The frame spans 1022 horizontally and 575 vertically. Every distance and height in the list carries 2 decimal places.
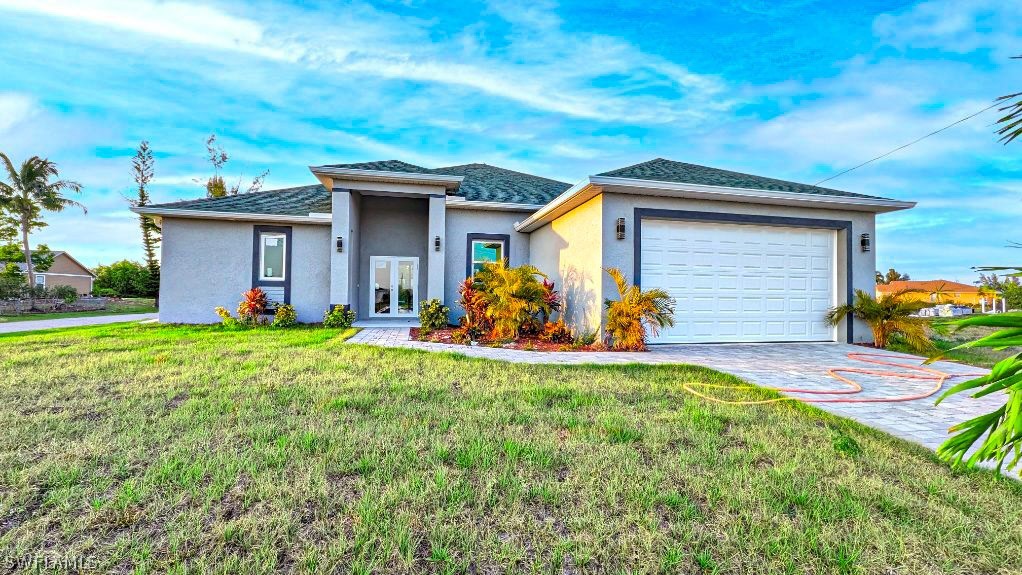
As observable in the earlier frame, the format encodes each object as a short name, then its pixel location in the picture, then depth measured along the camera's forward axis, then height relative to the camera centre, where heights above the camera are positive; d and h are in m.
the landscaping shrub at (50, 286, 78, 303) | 19.30 -0.19
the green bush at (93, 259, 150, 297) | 25.00 +0.57
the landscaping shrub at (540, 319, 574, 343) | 8.59 -0.81
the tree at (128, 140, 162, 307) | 23.95 +5.76
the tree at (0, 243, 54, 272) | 27.30 +2.22
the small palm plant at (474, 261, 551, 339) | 8.49 -0.10
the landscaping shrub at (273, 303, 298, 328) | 10.55 -0.63
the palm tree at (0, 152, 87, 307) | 21.22 +4.98
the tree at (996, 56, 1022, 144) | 0.99 +0.43
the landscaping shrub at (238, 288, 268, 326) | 10.68 -0.39
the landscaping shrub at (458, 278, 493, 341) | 8.88 -0.52
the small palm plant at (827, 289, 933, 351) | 7.73 -0.38
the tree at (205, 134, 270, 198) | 23.17 +7.24
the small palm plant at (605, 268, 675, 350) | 7.33 -0.33
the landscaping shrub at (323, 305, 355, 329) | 10.41 -0.64
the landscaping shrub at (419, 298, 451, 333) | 10.07 -0.53
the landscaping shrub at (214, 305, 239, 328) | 10.40 -0.66
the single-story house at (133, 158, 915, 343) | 8.01 +1.17
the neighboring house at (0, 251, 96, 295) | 34.47 +1.31
